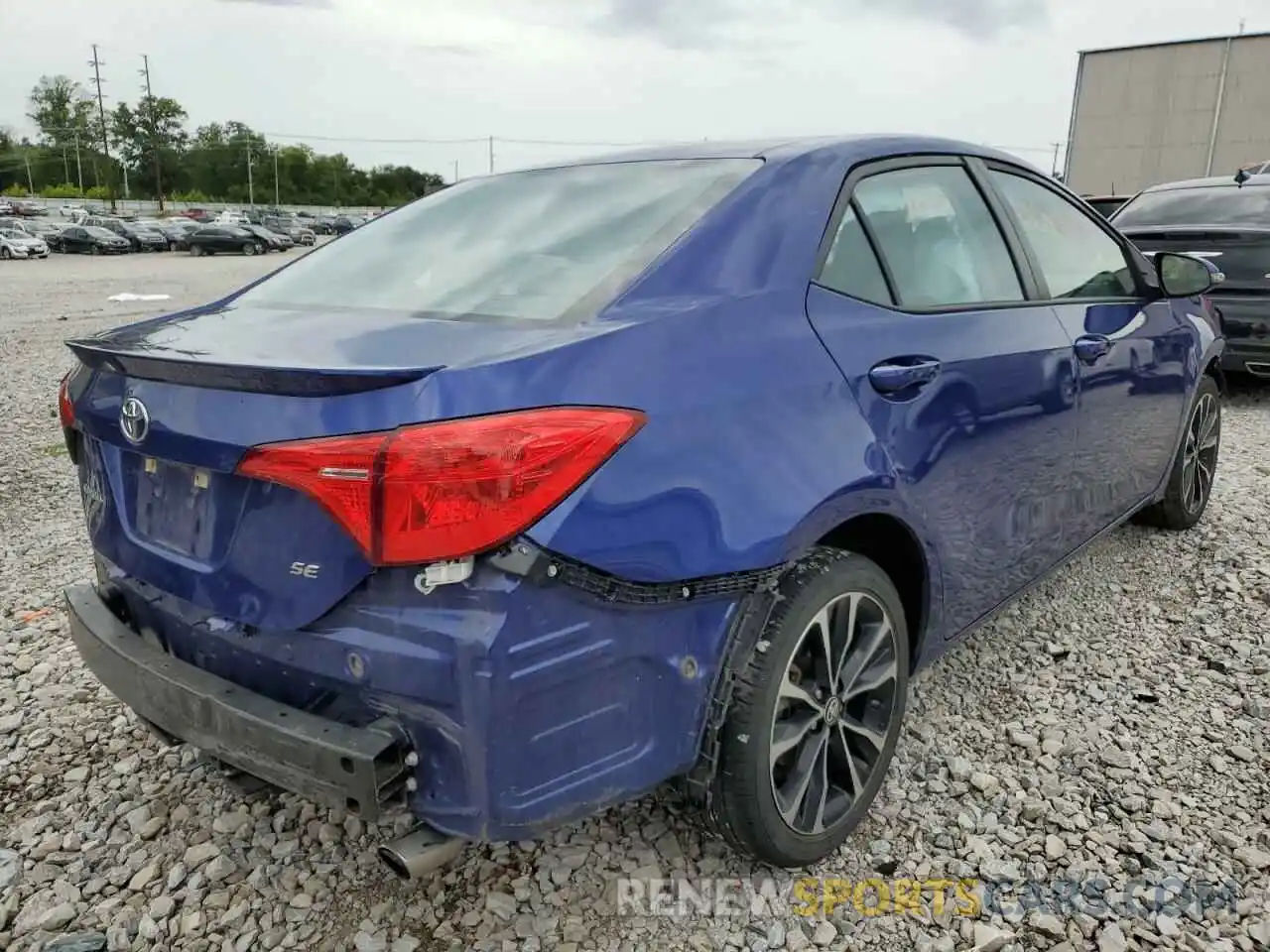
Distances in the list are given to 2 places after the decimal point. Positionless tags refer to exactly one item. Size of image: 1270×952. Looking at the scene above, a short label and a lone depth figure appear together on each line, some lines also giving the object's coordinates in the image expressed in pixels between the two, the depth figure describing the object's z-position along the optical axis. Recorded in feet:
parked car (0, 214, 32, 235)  142.10
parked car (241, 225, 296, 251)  147.13
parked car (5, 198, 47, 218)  217.54
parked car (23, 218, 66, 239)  149.18
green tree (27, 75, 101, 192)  328.29
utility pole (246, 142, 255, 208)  328.08
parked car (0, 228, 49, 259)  120.47
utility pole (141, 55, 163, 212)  287.98
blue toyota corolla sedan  5.35
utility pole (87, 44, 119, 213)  282.21
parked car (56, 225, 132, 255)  142.61
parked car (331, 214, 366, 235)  202.62
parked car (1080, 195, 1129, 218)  37.09
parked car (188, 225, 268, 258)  142.00
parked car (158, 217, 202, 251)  148.10
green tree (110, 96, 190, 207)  319.27
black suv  22.29
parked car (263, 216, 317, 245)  174.70
